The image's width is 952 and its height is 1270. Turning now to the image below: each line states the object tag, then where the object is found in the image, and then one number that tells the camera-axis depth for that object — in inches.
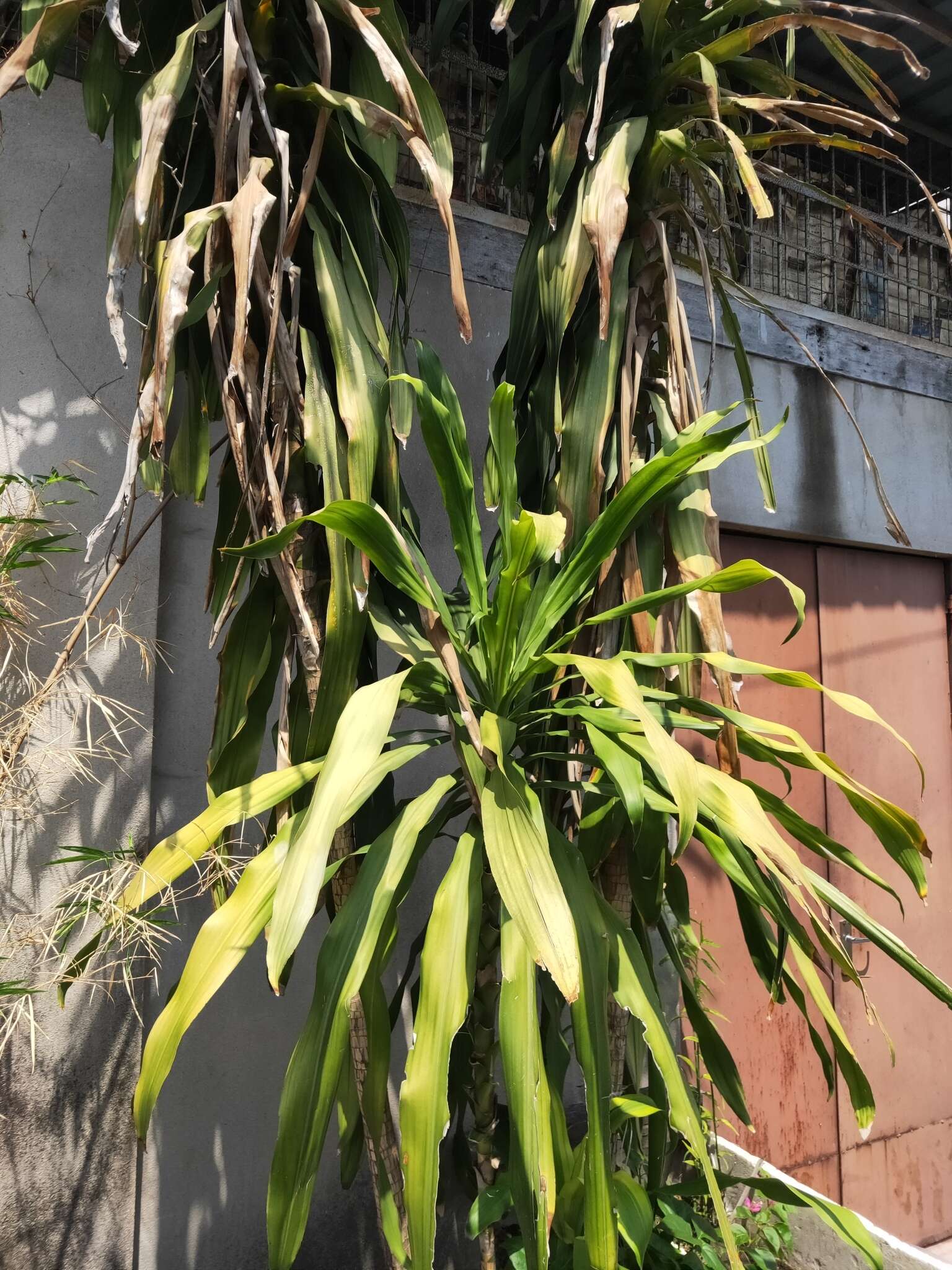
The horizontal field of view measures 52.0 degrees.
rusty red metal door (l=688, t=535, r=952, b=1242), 101.7
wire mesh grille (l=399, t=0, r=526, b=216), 91.6
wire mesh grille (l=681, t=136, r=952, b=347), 113.7
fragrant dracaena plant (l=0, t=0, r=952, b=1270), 42.7
